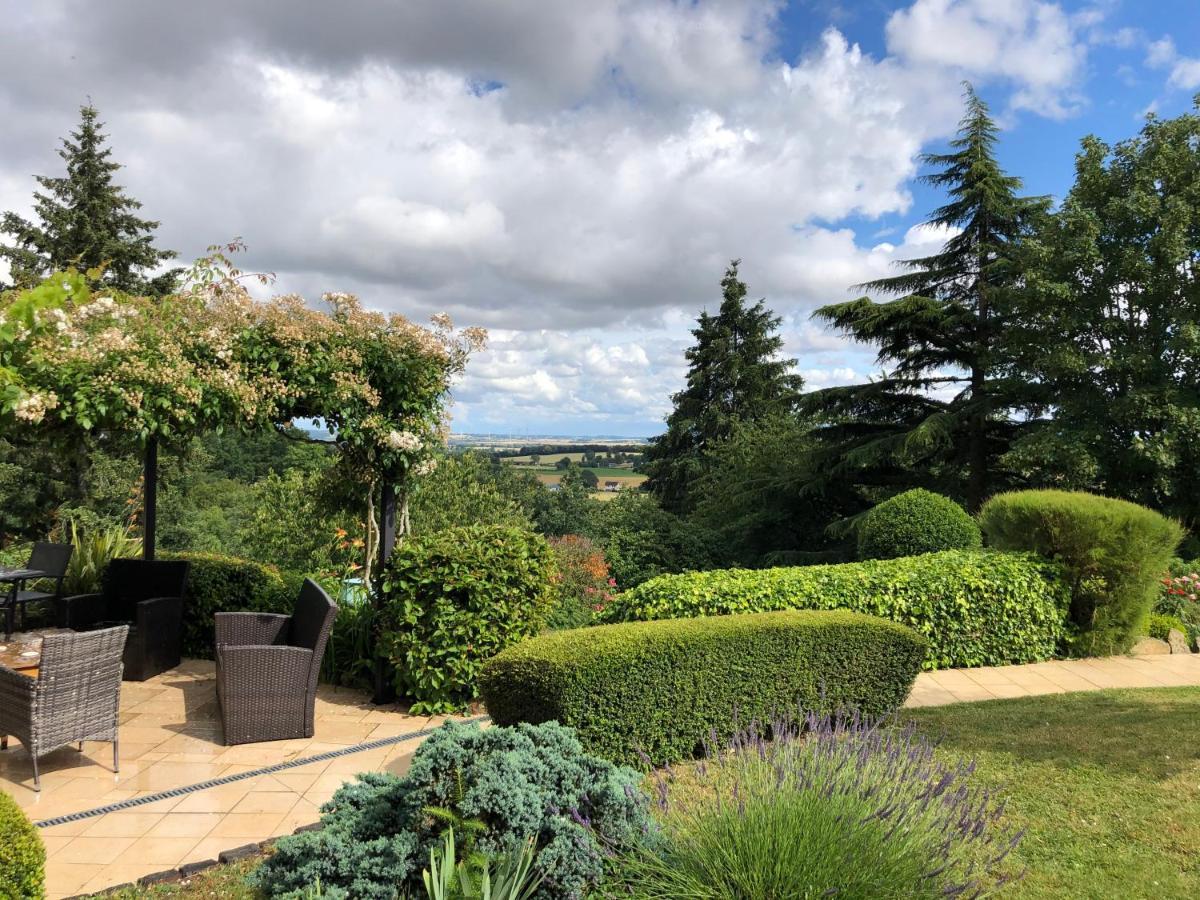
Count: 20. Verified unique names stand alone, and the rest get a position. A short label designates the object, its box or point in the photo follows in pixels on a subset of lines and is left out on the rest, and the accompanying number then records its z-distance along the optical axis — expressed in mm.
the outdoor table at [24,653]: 5488
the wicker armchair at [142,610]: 5812
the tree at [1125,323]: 12984
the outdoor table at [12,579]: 6410
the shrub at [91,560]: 7227
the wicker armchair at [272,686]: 4410
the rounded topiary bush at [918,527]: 8992
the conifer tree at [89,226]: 20234
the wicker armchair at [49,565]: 6906
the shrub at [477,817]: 2432
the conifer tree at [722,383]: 26812
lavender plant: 2174
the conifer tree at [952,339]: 15555
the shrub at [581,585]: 7660
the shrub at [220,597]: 6711
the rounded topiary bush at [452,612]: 4984
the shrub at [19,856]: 2205
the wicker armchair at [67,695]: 3752
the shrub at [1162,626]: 7918
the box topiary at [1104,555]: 7211
